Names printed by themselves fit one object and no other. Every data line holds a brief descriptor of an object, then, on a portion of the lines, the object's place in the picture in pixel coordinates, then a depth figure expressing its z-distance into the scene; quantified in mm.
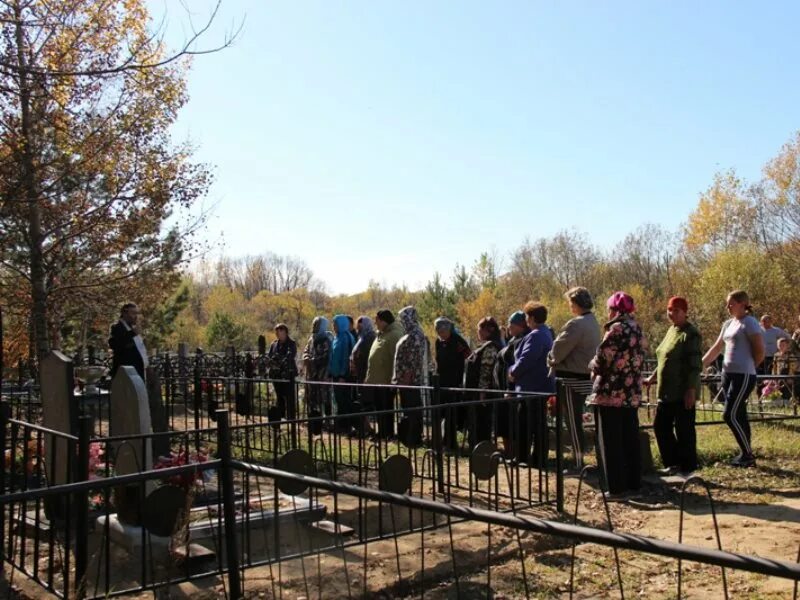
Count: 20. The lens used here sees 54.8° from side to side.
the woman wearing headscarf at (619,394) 6430
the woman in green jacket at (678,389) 7137
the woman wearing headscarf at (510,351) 8695
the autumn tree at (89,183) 11164
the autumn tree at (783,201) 36747
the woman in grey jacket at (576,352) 7320
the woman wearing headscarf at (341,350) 11883
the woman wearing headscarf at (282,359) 10109
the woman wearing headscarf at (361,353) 11336
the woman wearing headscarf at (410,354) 9977
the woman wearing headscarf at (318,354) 12000
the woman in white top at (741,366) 7613
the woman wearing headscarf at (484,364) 8867
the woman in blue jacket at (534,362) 7945
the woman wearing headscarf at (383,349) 10539
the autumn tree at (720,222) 41000
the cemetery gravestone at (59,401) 5883
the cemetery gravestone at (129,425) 5348
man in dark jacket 9062
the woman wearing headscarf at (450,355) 9898
